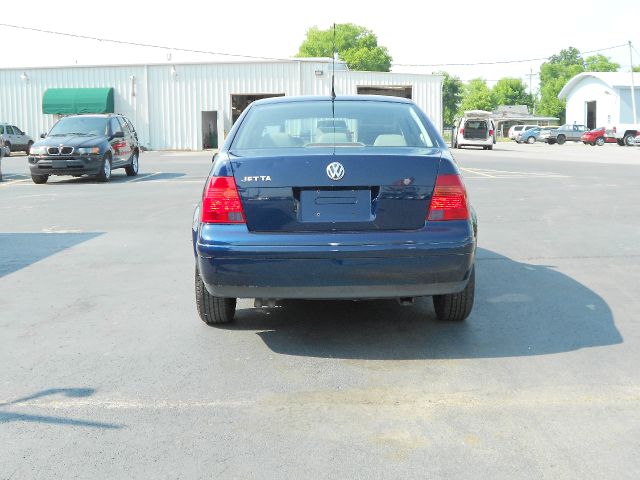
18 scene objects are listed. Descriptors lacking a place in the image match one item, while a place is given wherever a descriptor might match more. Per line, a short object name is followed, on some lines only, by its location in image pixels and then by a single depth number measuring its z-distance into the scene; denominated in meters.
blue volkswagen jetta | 4.50
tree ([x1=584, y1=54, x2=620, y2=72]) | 142.88
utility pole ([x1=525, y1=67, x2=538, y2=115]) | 145.75
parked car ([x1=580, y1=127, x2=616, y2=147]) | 54.94
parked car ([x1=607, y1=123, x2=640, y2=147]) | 54.31
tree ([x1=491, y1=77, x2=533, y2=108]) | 143.50
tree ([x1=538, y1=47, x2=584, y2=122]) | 120.56
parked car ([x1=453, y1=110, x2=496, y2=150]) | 43.56
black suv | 18.23
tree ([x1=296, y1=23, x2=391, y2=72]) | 104.00
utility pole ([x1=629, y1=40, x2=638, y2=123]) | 61.91
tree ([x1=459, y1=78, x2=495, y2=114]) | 131.75
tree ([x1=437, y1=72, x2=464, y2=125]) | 145.00
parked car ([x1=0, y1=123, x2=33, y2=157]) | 37.69
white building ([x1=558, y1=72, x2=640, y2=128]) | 67.25
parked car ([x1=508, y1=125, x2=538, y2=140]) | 67.69
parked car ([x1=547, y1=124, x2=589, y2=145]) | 59.46
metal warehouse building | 45.25
